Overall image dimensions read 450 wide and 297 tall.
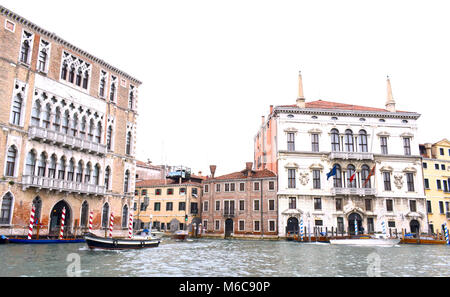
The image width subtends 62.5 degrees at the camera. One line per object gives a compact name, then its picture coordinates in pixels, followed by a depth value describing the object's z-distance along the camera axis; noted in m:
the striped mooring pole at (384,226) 34.03
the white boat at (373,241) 27.55
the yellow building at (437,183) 38.00
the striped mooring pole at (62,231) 22.73
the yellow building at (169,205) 43.59
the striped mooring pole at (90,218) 25.88
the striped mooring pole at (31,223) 20.99
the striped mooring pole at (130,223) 25.25
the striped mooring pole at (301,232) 32.49
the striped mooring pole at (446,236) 32.92
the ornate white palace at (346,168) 36.62
